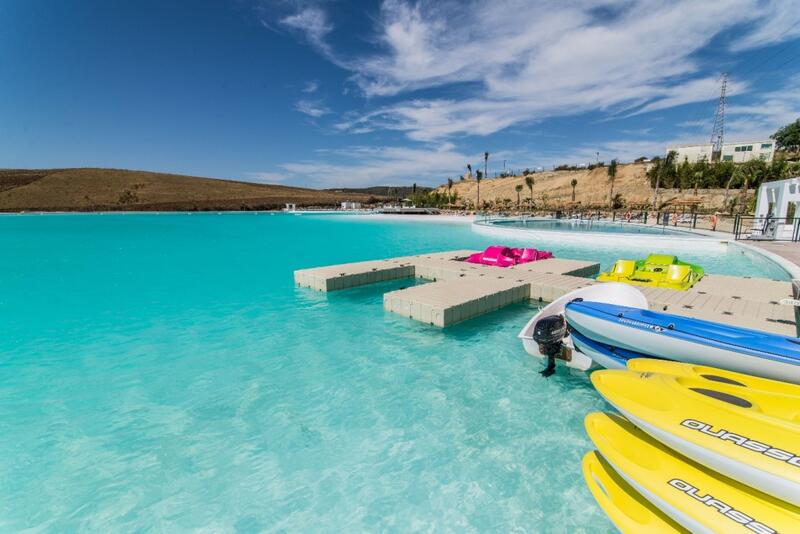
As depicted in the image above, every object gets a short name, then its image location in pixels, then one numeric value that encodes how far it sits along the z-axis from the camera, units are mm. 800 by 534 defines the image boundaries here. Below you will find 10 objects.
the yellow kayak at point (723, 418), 2586
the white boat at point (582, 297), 6207
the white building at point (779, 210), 18312
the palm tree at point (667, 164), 57562
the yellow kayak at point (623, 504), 2881
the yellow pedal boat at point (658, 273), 9781
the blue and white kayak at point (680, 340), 4090
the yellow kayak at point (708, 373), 3600
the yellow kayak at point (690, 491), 2473
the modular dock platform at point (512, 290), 7602
